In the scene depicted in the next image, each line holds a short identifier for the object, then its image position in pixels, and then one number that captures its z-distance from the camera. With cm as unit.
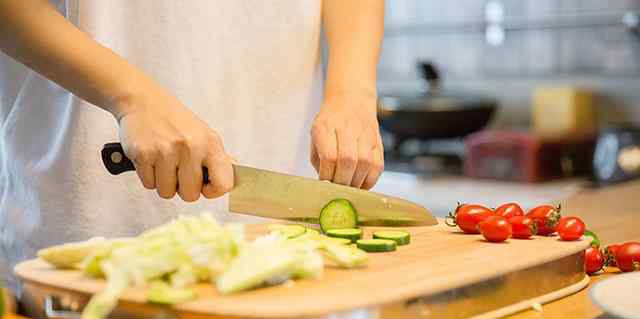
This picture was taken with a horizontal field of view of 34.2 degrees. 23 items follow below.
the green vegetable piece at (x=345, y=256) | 132
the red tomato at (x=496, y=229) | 151
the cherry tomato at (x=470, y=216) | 159
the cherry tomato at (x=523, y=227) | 155
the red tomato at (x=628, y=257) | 157
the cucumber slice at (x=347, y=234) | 154
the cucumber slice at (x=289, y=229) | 149
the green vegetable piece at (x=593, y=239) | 163
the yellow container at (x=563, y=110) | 388
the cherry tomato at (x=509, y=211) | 163
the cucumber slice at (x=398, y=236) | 151
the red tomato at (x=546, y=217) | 156
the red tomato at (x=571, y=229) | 153
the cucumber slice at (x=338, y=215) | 162
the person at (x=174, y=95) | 170
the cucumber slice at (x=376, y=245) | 146
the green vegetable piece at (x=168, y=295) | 115
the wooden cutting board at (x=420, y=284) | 114
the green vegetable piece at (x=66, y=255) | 130
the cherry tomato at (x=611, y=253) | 160
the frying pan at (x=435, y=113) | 387
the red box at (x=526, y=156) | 358
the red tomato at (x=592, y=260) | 158
